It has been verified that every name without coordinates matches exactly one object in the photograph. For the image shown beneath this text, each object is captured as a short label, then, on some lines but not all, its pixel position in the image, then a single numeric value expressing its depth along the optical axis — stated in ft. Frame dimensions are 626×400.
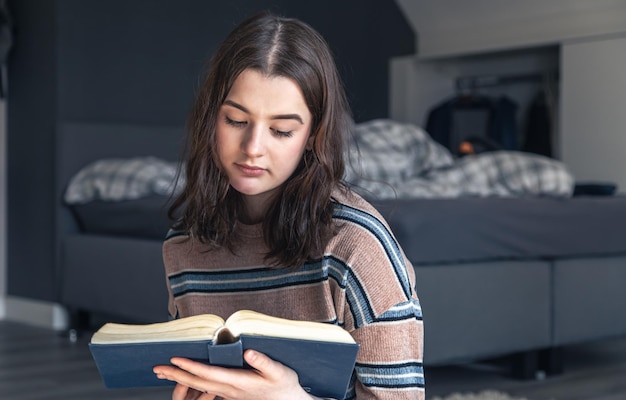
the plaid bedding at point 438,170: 11.48
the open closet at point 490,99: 18.08
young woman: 3.52
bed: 9.04
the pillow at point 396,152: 13.05
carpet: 8.93
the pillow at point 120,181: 12.53
